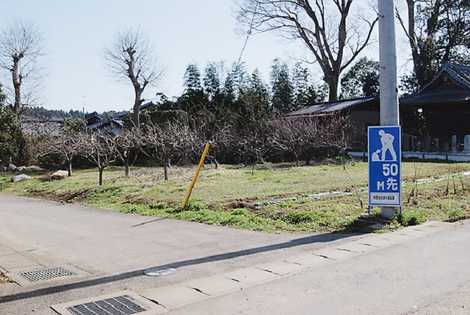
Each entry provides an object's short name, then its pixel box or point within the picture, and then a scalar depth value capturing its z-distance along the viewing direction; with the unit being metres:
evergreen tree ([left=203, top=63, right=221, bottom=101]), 33.47
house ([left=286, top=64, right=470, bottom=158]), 23.02
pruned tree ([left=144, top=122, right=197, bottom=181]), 17.73
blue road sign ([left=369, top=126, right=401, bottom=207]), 7.43
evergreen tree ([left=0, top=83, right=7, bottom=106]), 21.86
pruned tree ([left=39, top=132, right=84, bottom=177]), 20.28
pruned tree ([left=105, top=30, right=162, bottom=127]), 30.05
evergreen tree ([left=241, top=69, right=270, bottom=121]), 28.56
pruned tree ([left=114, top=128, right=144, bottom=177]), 18.39
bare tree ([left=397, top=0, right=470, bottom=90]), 32.91
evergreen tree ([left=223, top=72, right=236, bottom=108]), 31.99
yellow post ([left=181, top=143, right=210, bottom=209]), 9.75
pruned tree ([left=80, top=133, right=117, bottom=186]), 18.02
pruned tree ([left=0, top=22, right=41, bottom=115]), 31.58
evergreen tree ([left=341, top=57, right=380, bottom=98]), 38.47
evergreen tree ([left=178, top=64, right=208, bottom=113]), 31.33
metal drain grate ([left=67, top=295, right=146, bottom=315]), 4.04
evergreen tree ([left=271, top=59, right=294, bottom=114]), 35.19
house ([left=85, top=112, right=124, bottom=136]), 34.41
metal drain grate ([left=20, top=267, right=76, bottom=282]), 5.16
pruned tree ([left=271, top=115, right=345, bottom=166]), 20.75
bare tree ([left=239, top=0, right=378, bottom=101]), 34.77
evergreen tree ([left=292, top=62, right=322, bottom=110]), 36.69
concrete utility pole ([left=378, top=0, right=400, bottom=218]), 7.64
